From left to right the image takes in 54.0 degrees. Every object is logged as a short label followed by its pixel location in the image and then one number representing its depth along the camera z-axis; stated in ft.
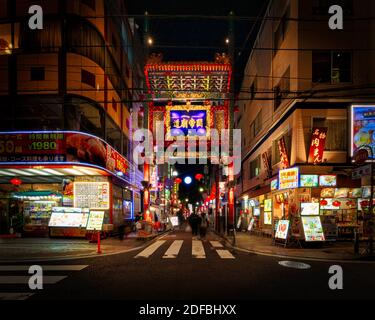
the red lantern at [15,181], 75.20
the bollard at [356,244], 50.57
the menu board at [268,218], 89.66
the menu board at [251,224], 101.57
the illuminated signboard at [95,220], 64.75
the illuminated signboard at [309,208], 65.51
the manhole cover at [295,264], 40.73
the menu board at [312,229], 58.70
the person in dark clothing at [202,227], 81.41
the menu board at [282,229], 59.31
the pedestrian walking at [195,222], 84.79
